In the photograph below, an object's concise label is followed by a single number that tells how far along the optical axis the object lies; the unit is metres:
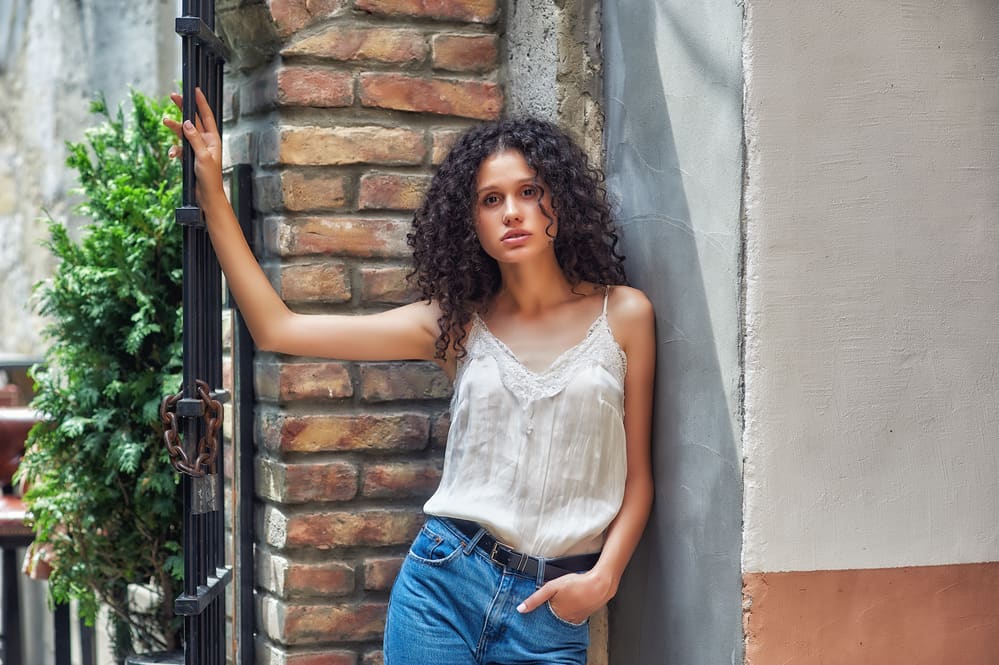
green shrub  3.06
